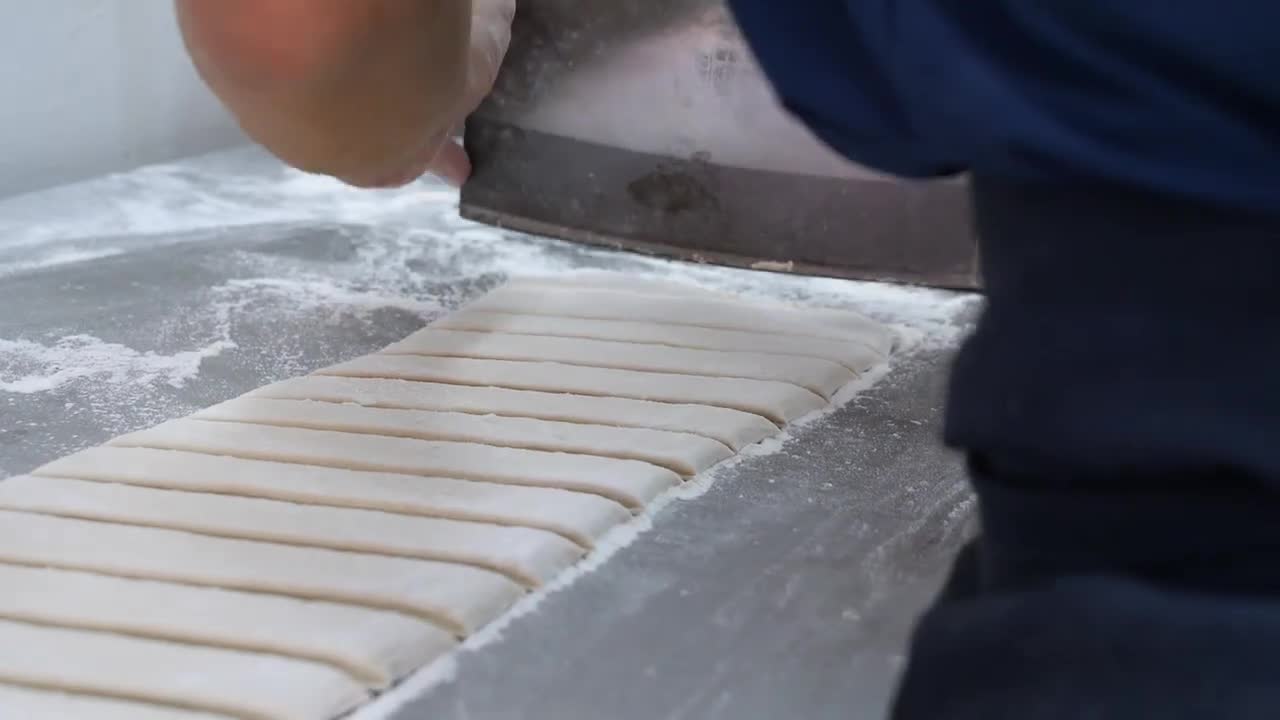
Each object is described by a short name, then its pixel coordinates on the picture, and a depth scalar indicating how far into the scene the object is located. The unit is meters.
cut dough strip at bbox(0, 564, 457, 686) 0.96
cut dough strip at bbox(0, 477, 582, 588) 1.01
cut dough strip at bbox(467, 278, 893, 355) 1.19
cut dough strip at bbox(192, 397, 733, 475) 1.07
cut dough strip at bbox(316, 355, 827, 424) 1.11
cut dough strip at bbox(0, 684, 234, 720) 0.94
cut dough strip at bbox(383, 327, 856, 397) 1.14
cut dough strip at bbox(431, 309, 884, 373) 1.16
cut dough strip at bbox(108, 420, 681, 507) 1.05
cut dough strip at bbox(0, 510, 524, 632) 0.98
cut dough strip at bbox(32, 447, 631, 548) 1.03
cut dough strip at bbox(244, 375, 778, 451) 1.09
